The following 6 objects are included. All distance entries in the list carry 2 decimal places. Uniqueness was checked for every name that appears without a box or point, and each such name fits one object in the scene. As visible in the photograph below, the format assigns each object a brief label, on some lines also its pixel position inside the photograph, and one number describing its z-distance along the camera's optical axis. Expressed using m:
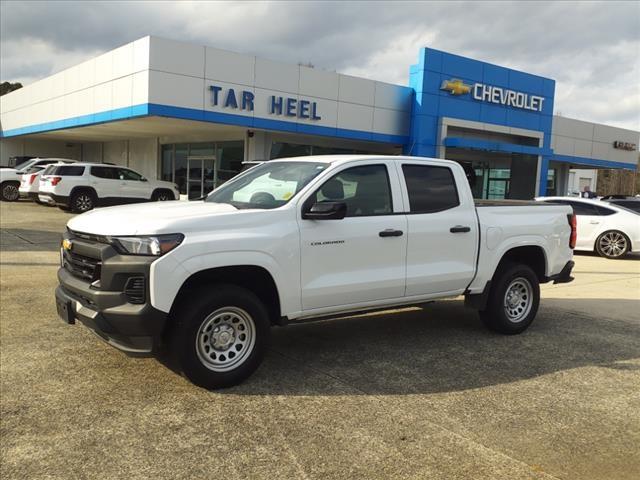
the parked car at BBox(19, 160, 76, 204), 19.87
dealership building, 19.28
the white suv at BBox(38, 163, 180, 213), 18.61
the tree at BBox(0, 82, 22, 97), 66.88
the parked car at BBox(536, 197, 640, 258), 13.74
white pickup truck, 4.09
